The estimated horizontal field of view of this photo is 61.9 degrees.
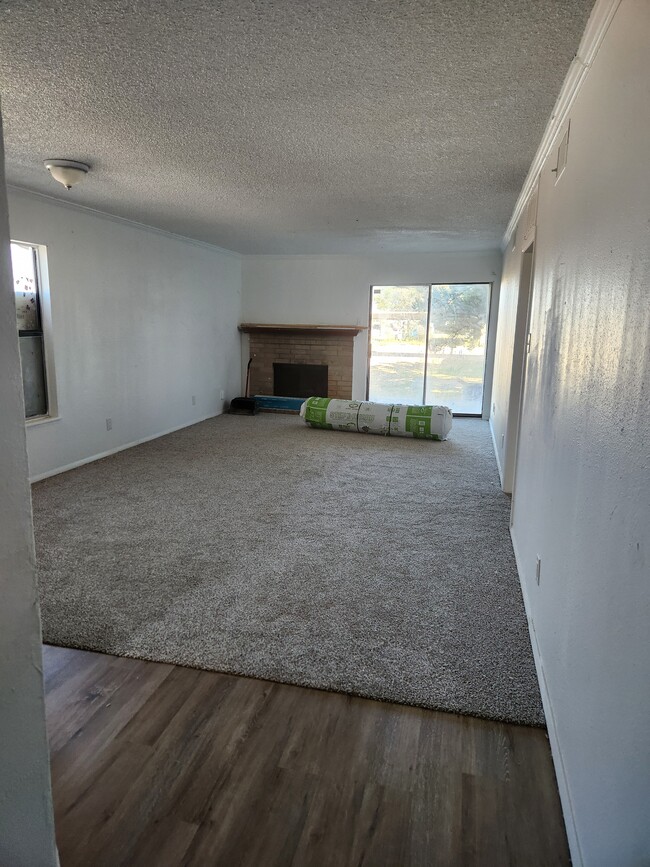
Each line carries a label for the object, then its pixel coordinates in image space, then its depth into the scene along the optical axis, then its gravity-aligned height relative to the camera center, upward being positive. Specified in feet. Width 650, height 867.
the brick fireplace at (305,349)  26.58 -0.15
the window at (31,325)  14.67 +0.44
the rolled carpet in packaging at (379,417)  20.56 -2.69
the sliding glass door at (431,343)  25.30 +0.28
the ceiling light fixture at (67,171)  11.19 +3.54
